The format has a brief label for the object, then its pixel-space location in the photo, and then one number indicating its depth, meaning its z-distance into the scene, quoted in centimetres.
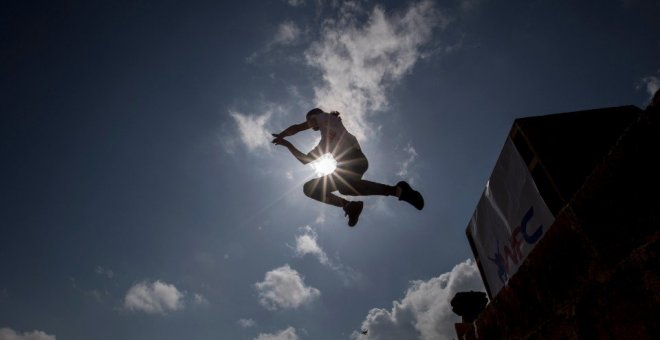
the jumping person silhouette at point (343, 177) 459
